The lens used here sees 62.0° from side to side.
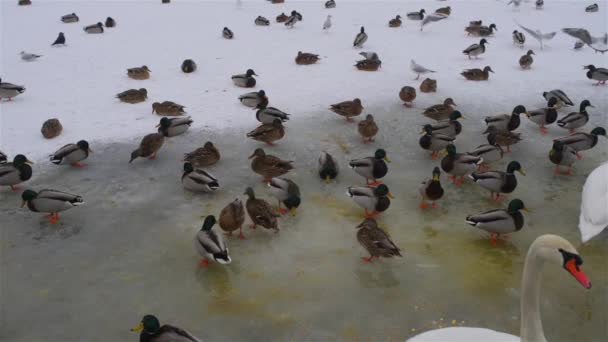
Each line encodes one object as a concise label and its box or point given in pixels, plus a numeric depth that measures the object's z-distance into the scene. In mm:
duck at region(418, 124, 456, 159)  7578
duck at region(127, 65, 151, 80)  10992
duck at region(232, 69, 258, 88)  10500
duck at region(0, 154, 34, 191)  6613
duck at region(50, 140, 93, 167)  7254
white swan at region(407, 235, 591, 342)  2812
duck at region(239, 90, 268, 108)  9328
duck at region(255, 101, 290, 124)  8586
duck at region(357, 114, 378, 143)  8109
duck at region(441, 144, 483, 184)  6797
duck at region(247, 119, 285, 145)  7949
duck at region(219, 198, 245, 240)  5750
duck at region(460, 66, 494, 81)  10797
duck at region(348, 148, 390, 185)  6836
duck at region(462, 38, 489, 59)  12429
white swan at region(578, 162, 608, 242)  5082
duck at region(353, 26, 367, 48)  13500
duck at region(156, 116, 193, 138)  8180
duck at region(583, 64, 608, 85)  10383
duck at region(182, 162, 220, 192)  6594
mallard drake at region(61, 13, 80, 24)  16422
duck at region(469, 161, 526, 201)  6387
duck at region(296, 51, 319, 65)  11984
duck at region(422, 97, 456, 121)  8789
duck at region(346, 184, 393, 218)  6047
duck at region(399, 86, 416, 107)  9422
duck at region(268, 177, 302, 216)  6148
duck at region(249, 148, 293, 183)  6973
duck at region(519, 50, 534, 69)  11556
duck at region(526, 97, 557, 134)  8461
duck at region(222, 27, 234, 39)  14459
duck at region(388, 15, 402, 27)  16000
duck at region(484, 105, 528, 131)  8248
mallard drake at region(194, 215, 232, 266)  5078
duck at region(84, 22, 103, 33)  15141
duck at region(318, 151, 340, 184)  7015
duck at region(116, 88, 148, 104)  9664
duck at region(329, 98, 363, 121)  8812
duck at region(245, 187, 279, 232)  5789
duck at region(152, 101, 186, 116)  9023
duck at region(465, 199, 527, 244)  5543
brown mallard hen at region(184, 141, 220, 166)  7320
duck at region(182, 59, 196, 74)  11438
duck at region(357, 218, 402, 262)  5141
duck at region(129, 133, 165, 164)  7461
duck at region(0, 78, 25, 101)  9680
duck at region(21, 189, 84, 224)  5984
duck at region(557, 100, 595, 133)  8312
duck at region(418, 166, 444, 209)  6242
